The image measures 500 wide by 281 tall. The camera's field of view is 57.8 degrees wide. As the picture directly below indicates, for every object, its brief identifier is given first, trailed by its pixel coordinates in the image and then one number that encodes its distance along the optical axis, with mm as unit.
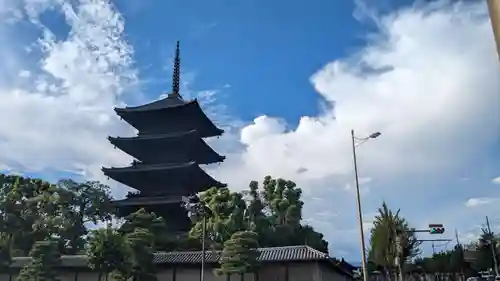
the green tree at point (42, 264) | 27838
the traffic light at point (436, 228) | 25789
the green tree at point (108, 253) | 26438
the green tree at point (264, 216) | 34531
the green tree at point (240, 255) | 24391
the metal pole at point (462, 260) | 48594
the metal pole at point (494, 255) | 39844
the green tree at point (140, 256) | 26547
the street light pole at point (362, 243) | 15516
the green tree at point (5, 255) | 31344
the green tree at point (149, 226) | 29547
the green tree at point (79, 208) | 38969
